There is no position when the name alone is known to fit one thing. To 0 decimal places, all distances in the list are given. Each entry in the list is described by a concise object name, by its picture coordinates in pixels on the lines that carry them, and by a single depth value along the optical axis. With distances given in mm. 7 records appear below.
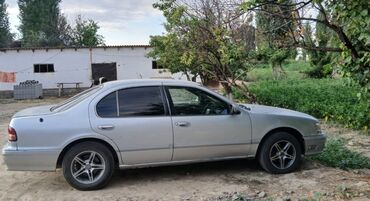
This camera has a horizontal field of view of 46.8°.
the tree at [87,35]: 44719
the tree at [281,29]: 6613
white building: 29406
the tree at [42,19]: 50688
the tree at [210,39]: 13289
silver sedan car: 5961
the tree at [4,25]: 50981
